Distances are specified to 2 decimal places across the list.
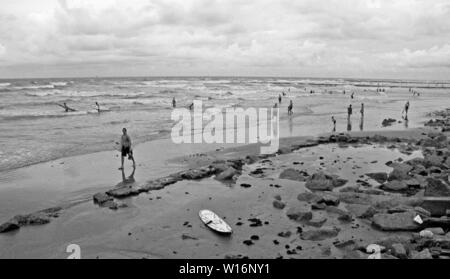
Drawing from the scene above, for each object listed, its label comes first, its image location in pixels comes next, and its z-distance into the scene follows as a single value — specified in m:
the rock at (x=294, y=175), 17.89
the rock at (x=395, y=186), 15.86
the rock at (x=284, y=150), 23.88
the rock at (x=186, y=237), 11.83
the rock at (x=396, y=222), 11.99
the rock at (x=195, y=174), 18.34
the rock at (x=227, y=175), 18.09
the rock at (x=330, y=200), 14.38
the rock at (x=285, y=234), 11.81
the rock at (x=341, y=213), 12.95
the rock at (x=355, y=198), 14.39
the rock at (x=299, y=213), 13.05
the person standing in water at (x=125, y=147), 20.09
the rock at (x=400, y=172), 17.05
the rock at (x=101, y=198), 15.08
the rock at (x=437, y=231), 11.24
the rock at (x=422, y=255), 9.47
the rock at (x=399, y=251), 9.80
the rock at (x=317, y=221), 12.68
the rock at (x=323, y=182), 16.34
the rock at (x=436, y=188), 13.73
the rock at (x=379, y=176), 17.39
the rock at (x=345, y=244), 10.94
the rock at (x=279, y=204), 14.25
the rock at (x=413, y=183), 16.02
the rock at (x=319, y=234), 11.63
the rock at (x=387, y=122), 36.96
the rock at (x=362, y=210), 13.10
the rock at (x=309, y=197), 14.66
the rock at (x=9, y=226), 12.54
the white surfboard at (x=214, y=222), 12.09
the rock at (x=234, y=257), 10.28
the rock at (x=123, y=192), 15.67
